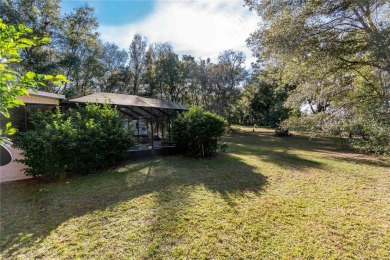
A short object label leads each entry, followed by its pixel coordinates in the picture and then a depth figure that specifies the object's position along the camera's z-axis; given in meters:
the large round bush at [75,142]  4.96
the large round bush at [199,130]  7.90
